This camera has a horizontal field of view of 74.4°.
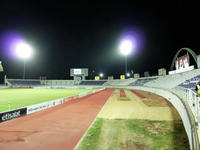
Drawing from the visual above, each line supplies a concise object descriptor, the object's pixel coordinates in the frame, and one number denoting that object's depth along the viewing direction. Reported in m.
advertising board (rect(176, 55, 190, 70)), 26.15
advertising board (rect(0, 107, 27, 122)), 8.22
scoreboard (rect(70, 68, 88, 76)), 71.81
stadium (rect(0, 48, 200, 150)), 5.70
